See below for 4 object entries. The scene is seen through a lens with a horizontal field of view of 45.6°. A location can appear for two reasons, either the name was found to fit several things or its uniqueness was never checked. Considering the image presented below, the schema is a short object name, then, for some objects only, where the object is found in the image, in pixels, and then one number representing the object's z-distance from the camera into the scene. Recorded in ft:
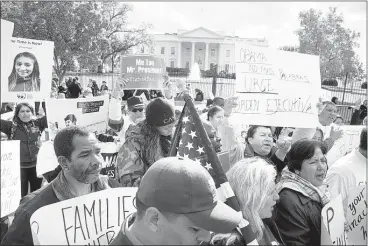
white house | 289.33
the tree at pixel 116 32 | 70.79
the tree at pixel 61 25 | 58.65
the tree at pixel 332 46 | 99.60
